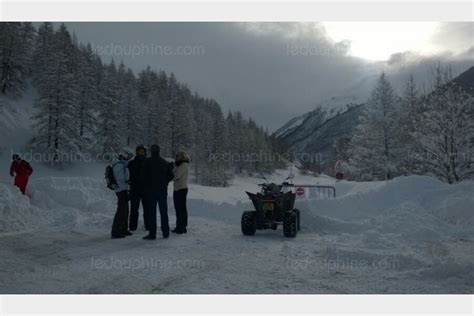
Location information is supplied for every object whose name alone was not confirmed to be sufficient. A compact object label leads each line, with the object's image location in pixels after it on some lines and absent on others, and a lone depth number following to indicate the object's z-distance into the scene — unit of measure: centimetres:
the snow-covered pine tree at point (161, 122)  7062
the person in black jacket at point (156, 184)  984
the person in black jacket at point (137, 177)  1008
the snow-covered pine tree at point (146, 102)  7125
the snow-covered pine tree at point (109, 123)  5503
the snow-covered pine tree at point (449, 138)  2761
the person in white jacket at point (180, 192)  1080
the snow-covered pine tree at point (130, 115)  6469
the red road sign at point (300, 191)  1887
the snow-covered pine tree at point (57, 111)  4625
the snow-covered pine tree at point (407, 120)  3638
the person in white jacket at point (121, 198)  973
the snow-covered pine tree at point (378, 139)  3766
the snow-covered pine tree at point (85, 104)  5700
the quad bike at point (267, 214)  1094
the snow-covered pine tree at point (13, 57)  6178
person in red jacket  1416
